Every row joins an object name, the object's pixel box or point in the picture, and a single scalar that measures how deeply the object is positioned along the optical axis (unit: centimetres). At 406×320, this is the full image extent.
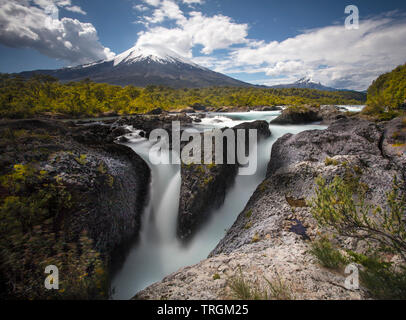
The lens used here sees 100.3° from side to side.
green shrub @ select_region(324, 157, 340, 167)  786
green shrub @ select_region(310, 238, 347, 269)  411
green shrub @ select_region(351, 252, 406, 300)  305
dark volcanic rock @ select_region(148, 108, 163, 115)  4926
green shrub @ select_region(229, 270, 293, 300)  335
